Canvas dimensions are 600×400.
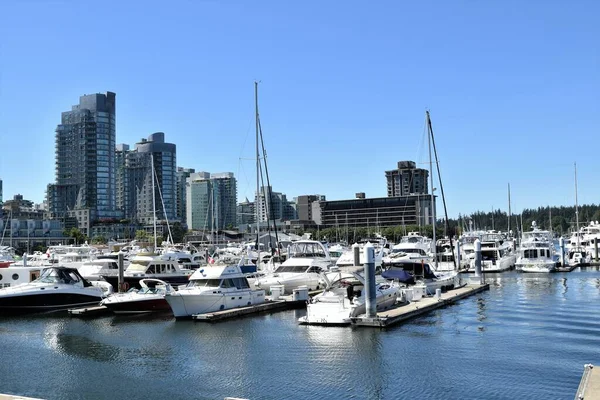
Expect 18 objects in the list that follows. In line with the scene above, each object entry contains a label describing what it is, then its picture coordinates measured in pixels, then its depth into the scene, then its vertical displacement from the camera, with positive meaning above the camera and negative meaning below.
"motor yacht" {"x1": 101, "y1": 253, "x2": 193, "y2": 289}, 47.34 -3.15
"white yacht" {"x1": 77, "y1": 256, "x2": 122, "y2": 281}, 50.13 -3.00
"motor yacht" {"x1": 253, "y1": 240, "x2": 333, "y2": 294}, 44.00 -3.32
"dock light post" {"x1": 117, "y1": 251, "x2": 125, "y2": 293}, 44.22 -3.19
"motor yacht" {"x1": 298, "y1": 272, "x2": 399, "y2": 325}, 30.78 -3.82
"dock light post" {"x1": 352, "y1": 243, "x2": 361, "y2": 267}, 42.89 -1.79
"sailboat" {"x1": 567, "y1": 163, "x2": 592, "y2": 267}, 76.12 -4.00
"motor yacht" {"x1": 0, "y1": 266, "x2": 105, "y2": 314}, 39.38 -3.97
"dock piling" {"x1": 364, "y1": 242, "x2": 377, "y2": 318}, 29.83 -2.55
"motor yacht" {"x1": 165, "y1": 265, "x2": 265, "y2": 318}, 34.47 -3.57
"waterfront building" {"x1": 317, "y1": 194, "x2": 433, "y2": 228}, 187.90 +2.34
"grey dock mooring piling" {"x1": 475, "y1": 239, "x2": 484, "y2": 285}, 51.81 -2.80
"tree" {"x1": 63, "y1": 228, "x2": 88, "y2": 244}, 164.38 -0.69
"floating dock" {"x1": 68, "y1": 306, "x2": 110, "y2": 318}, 37.66 -4.83
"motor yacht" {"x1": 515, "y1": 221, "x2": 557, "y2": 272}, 67.88 -3.58
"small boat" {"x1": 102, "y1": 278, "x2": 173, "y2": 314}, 37.59 -4.25
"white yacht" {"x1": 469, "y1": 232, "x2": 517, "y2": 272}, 73.50 -3.92
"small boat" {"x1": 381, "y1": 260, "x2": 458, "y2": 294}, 40.06 -3.30
